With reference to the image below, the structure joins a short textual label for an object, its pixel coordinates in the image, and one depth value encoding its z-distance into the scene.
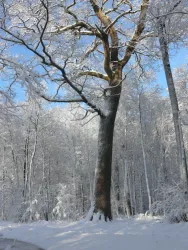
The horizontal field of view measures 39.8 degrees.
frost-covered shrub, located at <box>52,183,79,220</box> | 20.88
